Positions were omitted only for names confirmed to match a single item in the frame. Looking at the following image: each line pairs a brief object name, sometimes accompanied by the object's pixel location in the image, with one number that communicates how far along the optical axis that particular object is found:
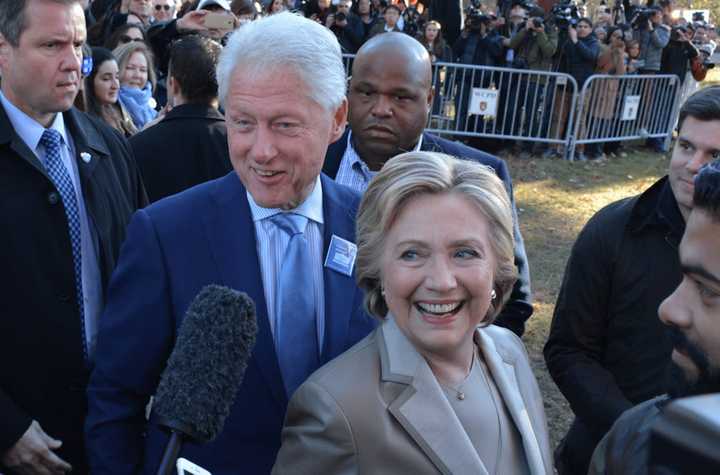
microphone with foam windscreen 1.71
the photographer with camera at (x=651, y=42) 14.43
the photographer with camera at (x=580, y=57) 12.81
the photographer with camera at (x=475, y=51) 12.84
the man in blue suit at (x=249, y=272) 2.25
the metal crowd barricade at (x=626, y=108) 12.94
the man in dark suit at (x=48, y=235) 2.71
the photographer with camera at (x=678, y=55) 14.57
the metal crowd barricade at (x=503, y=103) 12.73
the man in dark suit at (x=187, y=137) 4.38
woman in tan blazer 1.91
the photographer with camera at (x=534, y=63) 12.79
